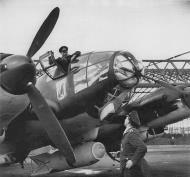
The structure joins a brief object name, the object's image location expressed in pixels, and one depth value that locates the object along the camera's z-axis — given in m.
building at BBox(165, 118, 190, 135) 39.91
